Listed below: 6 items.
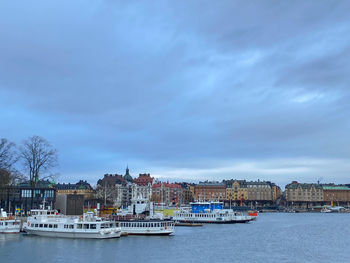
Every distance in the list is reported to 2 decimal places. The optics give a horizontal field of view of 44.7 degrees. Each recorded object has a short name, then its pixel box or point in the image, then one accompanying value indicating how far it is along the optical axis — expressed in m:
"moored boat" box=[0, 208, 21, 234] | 69.38
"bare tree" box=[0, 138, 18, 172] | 78.88
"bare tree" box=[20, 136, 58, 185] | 85.50
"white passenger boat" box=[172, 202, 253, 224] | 116.31
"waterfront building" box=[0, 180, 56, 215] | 87.50
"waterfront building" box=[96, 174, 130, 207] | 185.70
